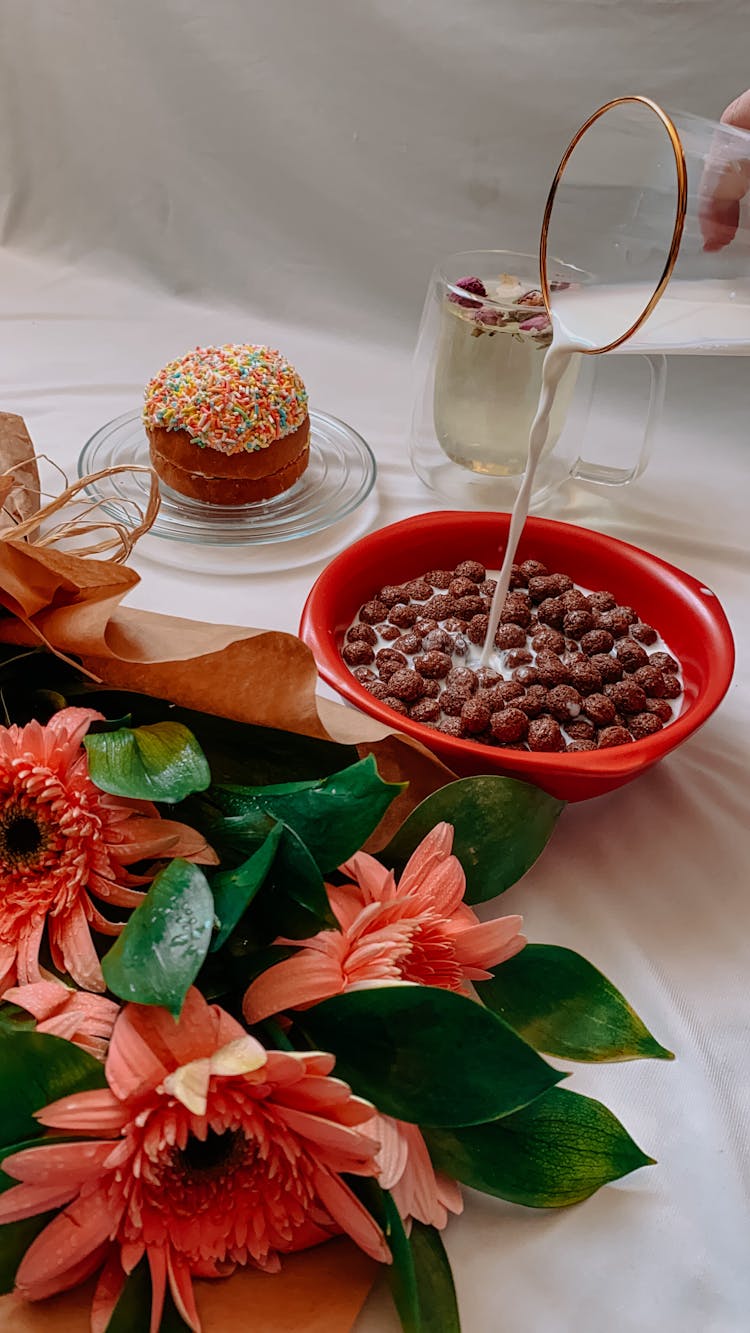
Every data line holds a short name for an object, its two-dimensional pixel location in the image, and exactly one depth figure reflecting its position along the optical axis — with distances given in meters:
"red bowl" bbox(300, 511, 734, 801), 0.60
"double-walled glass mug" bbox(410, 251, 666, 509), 0.92
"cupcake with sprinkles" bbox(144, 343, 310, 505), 0.90
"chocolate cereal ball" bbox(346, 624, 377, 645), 0.76
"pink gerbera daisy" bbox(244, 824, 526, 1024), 0.42
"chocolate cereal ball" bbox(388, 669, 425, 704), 0.70
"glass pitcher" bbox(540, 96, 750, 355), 0.60
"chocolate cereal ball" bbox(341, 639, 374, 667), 0.74
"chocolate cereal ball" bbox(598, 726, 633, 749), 0.67
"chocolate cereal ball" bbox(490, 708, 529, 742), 0.67
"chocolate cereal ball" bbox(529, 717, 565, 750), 0.67
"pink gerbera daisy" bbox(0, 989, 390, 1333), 0.36
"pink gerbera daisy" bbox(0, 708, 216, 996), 0.42
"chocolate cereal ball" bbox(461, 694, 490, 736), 0.67
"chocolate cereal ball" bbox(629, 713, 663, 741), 0.69
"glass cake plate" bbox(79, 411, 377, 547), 0.87
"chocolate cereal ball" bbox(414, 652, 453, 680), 0.73
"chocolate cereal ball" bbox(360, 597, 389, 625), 0.78
